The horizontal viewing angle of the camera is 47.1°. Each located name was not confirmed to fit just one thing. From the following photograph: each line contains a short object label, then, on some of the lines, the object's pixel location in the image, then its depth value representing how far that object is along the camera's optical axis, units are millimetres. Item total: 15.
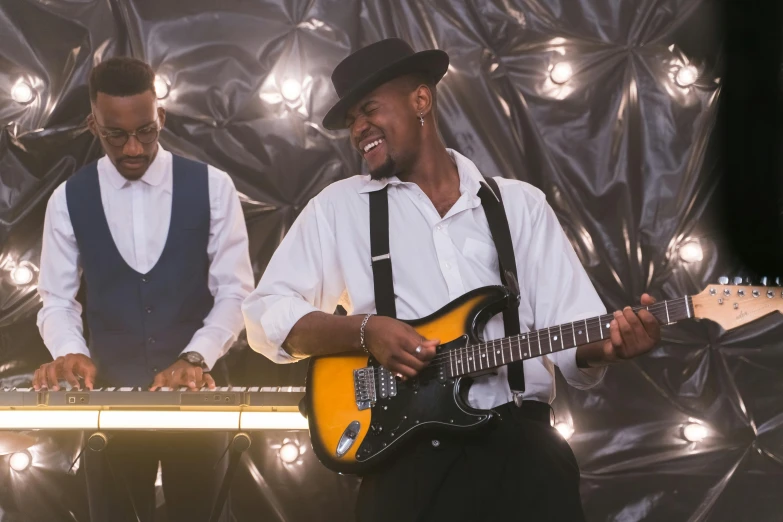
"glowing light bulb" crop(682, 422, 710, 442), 3413
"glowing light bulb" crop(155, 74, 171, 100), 3354
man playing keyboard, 2977
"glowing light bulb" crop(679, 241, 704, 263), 3484
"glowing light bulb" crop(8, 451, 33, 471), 3246
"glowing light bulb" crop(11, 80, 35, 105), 3326
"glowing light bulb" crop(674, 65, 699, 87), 3535
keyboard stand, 2822
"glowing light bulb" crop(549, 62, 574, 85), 3555
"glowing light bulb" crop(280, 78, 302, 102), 3445
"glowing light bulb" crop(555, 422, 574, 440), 3459
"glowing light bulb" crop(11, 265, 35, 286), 3234
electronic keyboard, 2832
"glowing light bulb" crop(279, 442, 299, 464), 3375
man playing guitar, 2266
